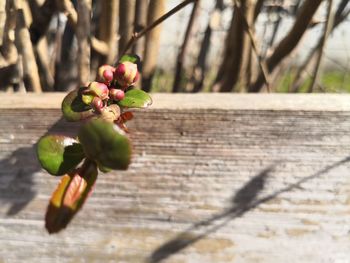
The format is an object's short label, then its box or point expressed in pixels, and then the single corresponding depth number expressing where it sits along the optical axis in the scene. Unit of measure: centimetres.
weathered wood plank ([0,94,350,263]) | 27
